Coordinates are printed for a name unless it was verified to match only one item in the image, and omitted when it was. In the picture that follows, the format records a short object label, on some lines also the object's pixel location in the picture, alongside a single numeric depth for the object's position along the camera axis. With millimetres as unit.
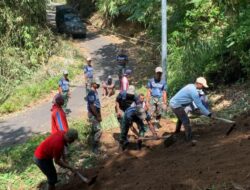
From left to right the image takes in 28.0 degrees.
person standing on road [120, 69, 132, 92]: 13763
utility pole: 13992
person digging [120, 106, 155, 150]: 10477
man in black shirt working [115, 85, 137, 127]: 10844
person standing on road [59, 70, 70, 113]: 15352
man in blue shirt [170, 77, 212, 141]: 9797
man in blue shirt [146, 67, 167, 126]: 12512
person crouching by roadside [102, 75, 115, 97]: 19639
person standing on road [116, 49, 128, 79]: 18578
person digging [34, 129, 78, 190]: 8484
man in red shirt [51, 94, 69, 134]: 10188
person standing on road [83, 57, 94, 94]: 16875
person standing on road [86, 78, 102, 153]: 11359
